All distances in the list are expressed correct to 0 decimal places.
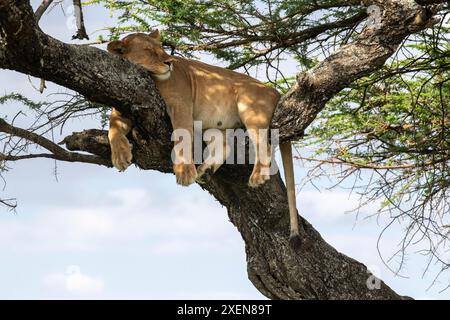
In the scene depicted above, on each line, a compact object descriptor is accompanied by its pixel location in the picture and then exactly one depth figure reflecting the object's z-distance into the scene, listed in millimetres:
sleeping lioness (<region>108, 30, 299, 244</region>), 11094
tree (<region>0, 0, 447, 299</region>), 10008
